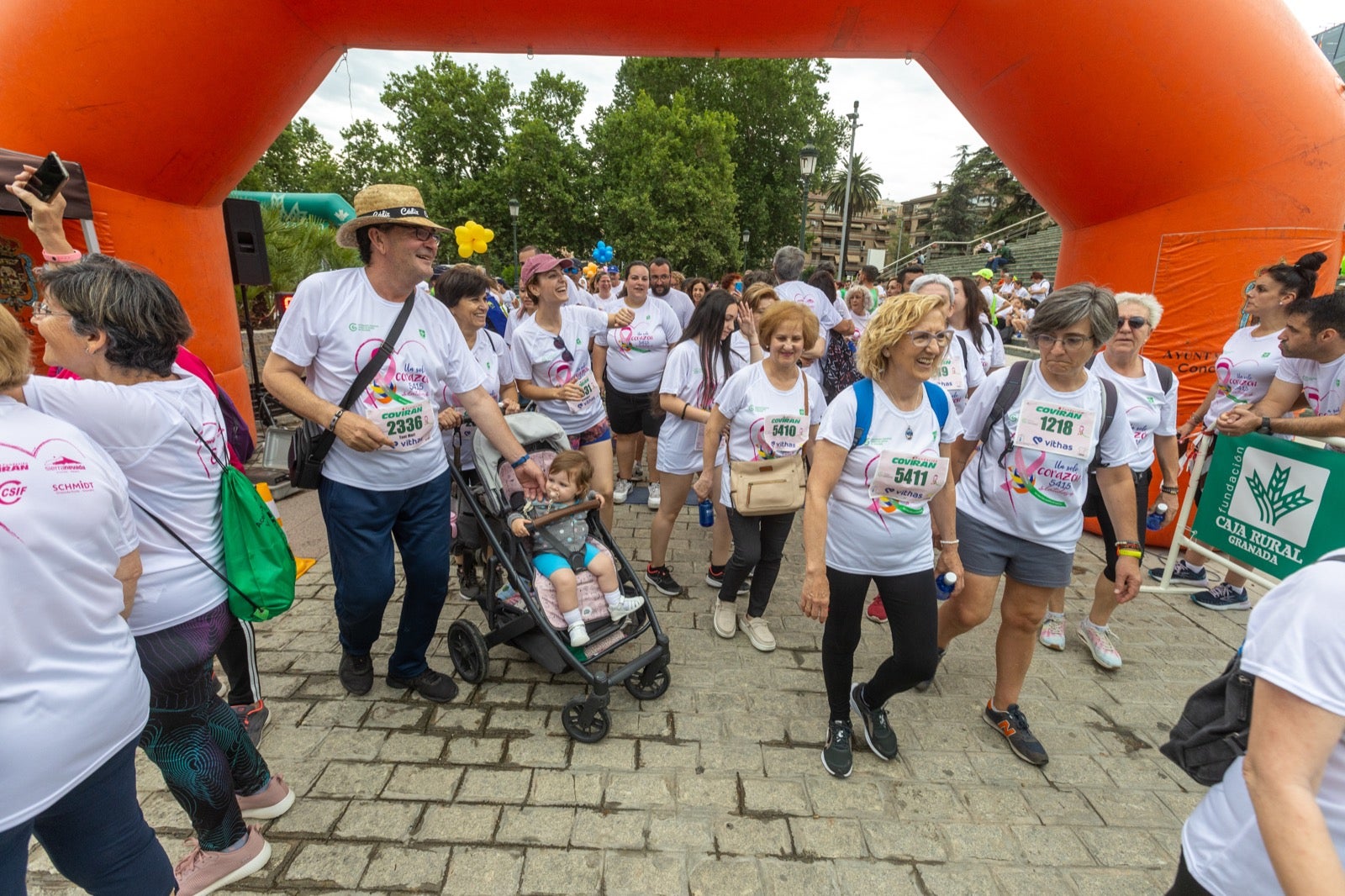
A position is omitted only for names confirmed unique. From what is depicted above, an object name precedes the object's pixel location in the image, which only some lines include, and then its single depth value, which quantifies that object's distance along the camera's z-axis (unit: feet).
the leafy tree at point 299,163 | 101.60
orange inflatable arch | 11.76
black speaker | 19.24
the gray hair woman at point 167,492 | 5.45
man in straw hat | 8.16
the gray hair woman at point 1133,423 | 10.87
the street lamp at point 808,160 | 48.02
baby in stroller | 9.33
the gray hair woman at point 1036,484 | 8.36
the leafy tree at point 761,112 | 110.93
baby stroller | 9.06
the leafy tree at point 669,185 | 96.02
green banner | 10.74
